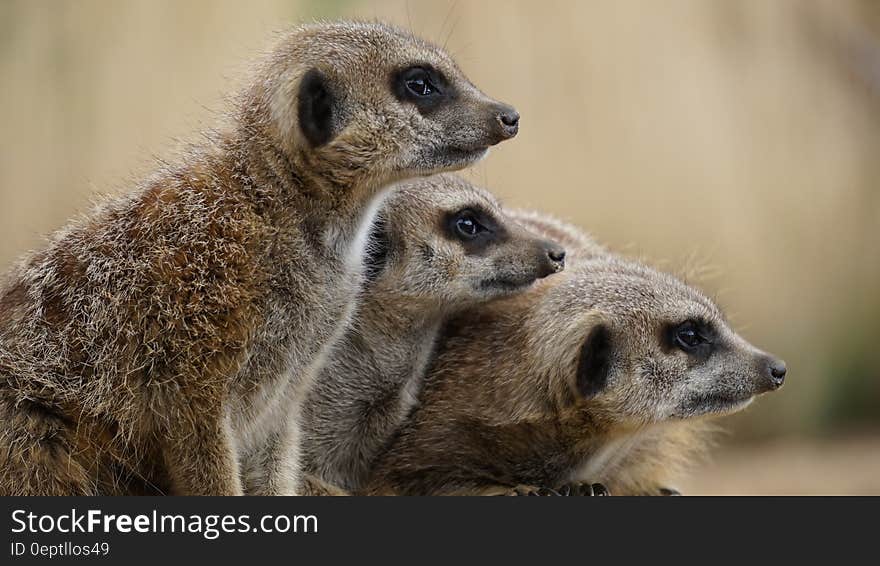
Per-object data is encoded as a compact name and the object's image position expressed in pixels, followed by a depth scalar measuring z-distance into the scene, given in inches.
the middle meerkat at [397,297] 361.7
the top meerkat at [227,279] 299.1
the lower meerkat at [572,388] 362.6
